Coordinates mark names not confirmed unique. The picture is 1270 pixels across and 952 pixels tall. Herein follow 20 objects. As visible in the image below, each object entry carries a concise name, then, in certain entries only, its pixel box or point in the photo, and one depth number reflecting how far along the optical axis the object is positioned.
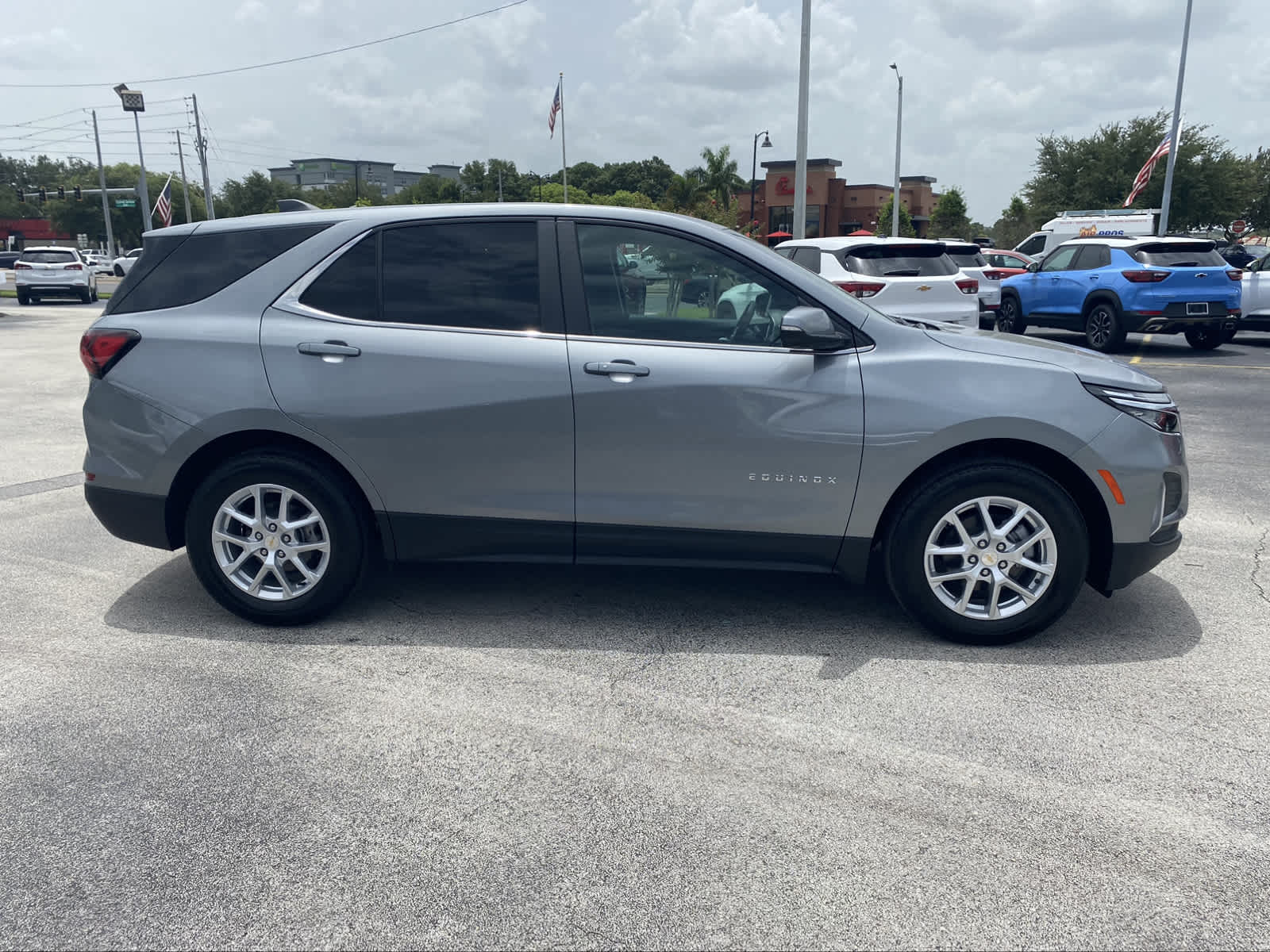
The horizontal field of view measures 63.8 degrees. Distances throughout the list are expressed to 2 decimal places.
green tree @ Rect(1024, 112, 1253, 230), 43.47
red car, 27.32
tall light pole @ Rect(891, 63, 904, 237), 42.78
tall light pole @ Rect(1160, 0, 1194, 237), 31.93
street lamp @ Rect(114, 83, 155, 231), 66.38
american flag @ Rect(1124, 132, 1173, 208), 32.91
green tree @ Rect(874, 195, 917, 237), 63.47
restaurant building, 73.19
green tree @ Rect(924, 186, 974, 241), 72.62
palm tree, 76.12
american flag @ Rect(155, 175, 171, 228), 46.08
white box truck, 26.61
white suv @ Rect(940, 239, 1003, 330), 16.88
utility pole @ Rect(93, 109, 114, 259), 72.18
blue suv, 14.44
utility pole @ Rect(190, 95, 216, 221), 58.30
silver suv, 4.07
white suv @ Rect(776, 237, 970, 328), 11.23
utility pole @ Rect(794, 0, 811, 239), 18.69
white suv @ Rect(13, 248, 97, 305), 28.09
